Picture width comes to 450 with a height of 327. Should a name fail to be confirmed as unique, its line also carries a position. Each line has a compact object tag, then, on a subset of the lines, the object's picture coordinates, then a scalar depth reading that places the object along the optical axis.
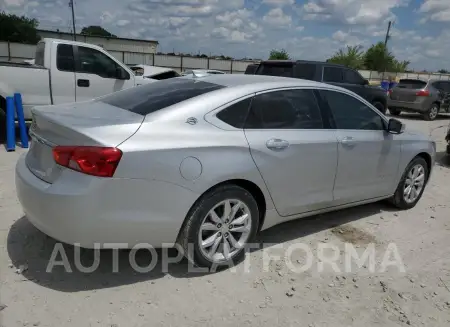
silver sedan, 2.73
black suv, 10.88
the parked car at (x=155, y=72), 13.03
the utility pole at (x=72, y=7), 39.84
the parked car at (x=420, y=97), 15.26
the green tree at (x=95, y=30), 74.48
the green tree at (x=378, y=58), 52.59
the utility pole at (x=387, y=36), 46.88
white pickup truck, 7.44
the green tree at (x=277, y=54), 46.84
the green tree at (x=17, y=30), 48.66
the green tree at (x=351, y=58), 49.22
